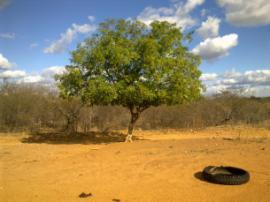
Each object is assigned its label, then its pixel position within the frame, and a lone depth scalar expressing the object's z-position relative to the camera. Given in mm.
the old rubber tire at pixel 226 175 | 5728
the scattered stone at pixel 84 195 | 5315
